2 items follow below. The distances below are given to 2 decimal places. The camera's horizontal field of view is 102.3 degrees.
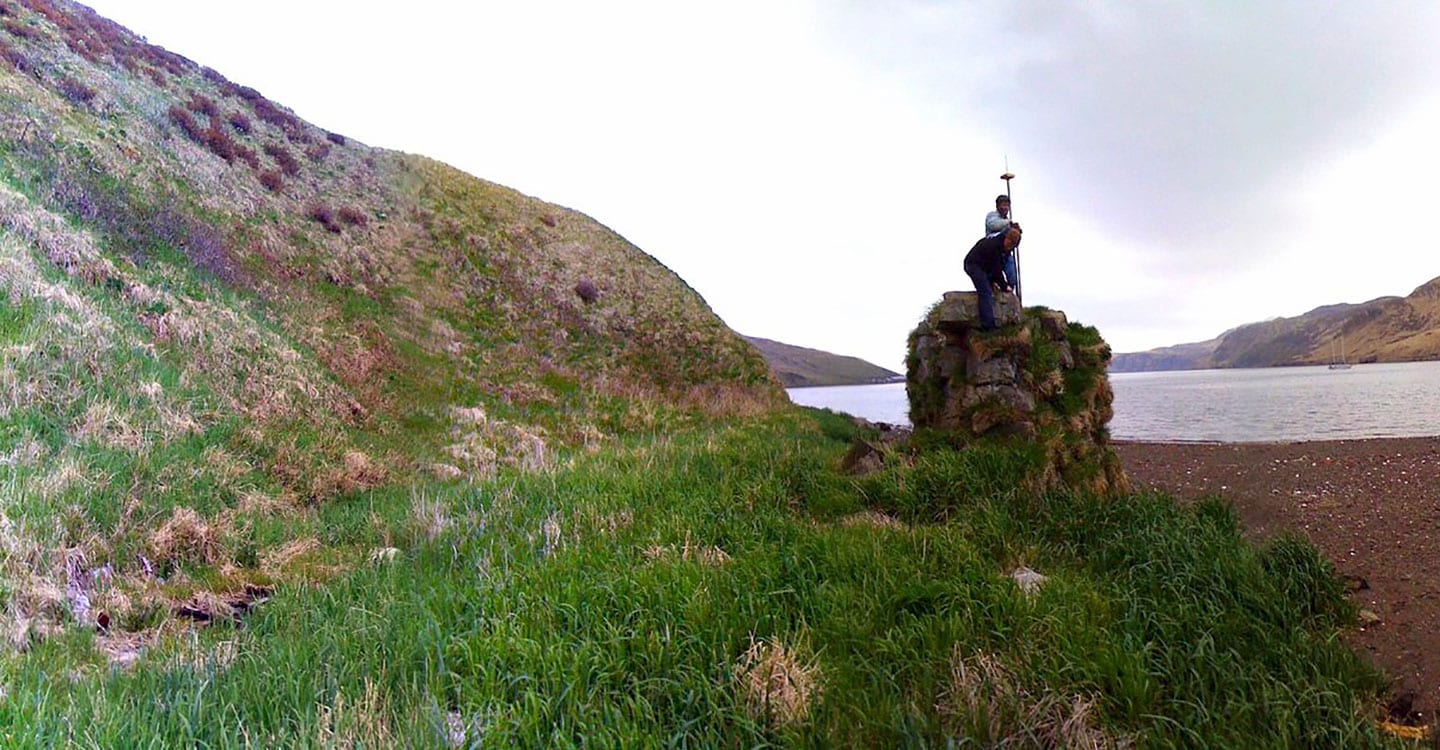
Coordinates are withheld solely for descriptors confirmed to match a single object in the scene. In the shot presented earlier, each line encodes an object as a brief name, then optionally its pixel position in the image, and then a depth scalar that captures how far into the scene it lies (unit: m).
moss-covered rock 7.89
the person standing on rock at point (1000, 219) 8.55
